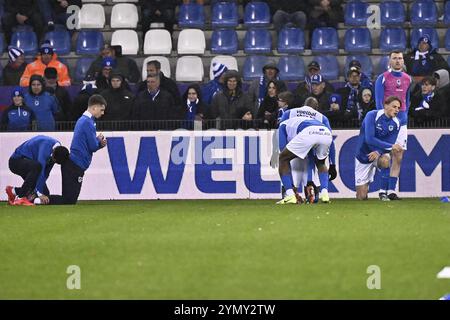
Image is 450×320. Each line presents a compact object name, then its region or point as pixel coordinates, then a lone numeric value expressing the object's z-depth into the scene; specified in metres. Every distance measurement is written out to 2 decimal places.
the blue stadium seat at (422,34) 25.62
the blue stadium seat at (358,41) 25.86
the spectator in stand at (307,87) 22.72
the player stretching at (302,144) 18.79
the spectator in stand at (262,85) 22.72
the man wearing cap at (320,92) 22.45
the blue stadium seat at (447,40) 25.52
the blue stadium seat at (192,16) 26.59
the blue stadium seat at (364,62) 25.20
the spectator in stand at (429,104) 21.78
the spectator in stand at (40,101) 22.75
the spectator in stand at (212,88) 23.36
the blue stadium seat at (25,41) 26.45
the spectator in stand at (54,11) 26.88
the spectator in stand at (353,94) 22.23
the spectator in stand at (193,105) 22.33
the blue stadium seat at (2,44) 26.76
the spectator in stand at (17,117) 22.31
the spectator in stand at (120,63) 24.27
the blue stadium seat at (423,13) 26.06
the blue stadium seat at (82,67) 25.66
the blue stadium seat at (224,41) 26.00
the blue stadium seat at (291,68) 25.03
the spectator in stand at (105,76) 23.55
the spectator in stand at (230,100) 22.41
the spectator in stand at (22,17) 26.75
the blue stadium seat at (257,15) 26.41
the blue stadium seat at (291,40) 25.75
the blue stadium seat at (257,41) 25.95
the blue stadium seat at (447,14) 25.92
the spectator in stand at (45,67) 24.53
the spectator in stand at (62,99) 22.83
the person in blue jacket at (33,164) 20.28
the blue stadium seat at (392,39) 25.72
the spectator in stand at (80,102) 22.73
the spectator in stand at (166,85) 22.69
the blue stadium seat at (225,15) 26.54
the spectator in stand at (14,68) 24.83
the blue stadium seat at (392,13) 26.22
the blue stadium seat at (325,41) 25.80
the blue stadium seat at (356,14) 26.33
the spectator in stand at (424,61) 23.61
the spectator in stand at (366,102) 22.27
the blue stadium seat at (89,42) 26.47
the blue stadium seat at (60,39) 26.56
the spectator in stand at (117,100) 22.55
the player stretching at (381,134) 19.64
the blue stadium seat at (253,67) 25.23
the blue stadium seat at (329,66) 25.22
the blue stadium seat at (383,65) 25.09
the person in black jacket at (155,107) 22.16
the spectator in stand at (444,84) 22.23
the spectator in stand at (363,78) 22.52
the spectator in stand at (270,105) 21.78
